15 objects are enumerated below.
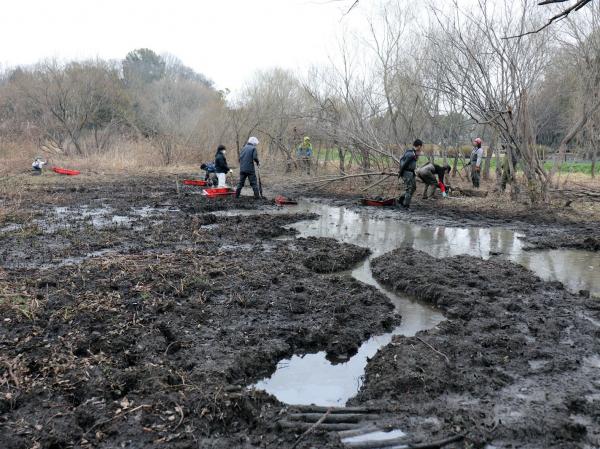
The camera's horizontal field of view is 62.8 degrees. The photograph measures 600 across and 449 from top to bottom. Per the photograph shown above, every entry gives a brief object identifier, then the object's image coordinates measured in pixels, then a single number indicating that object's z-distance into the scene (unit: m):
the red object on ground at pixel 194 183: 17.41
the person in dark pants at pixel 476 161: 15.46
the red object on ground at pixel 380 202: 12.74
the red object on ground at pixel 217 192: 14.26
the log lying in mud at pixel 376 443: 2.95
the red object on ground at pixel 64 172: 20.86
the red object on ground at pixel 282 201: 13.03
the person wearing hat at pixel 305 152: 18.25
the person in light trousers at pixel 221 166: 14.69
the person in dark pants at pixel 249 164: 13.44
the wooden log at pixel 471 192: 14.01
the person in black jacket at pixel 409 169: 11.93
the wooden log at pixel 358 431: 3.09
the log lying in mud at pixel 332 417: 3.24
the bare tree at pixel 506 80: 11.73
